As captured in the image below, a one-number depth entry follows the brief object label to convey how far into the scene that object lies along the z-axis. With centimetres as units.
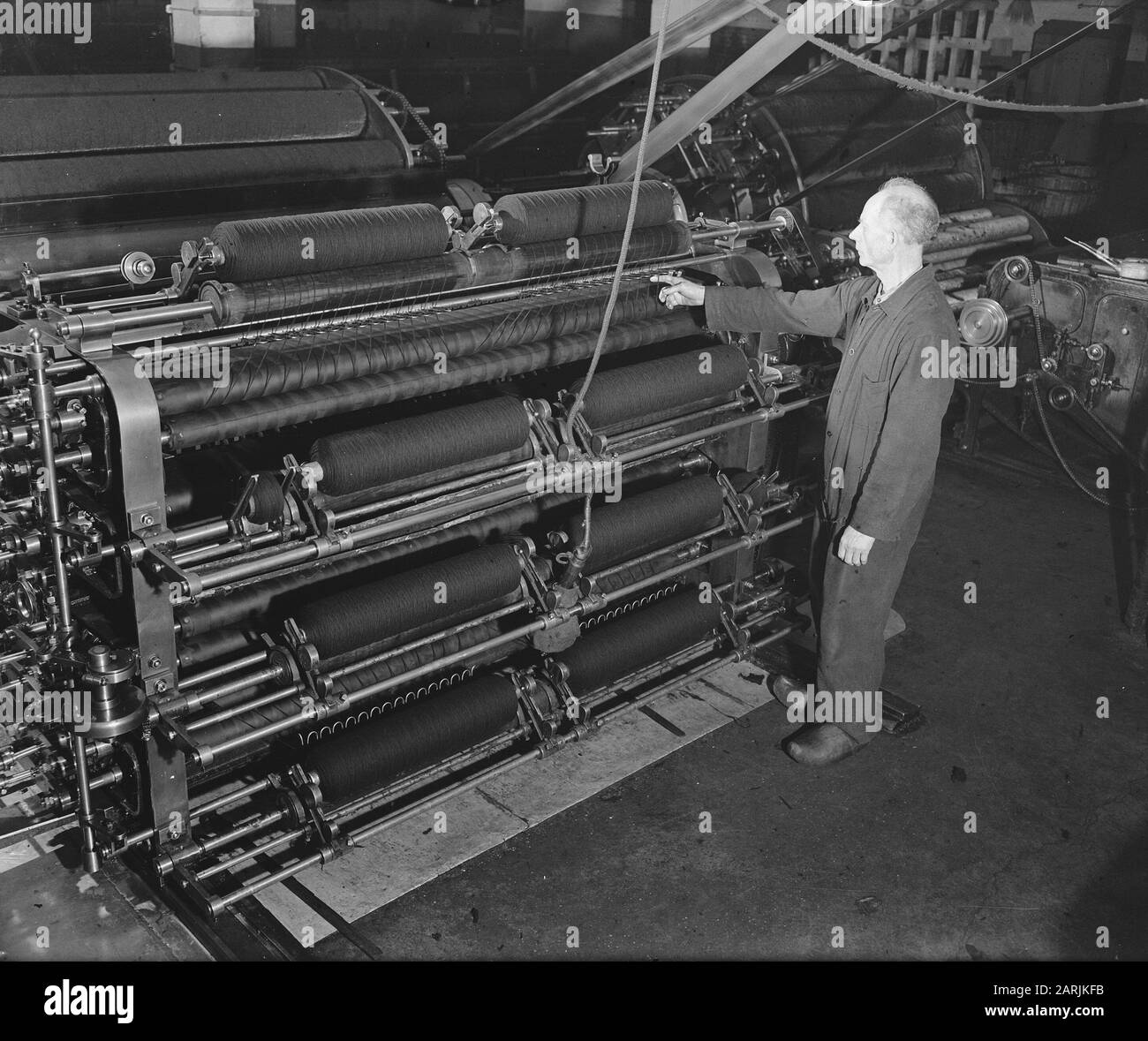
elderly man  378
